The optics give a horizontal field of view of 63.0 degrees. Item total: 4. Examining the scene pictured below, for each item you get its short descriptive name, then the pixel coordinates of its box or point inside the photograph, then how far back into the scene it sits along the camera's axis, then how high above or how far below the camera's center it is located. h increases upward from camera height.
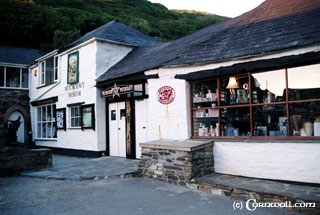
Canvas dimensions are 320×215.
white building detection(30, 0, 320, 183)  5.92 +0.70
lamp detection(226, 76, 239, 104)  7.16 +0.84
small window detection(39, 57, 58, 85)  15.09 +3.01
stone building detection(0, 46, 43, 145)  17.33 +1.53
